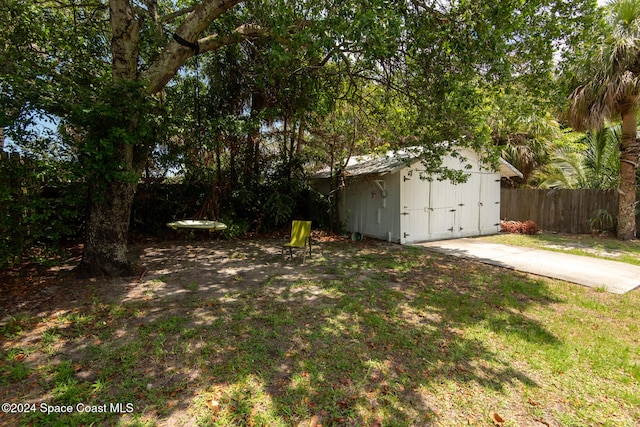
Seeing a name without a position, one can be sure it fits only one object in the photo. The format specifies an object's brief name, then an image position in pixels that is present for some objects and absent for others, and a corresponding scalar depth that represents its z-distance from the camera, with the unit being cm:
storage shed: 888
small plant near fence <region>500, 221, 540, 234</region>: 1092
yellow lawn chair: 677
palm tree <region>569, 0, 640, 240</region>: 829
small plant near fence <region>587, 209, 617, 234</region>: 998
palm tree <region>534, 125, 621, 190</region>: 1042
